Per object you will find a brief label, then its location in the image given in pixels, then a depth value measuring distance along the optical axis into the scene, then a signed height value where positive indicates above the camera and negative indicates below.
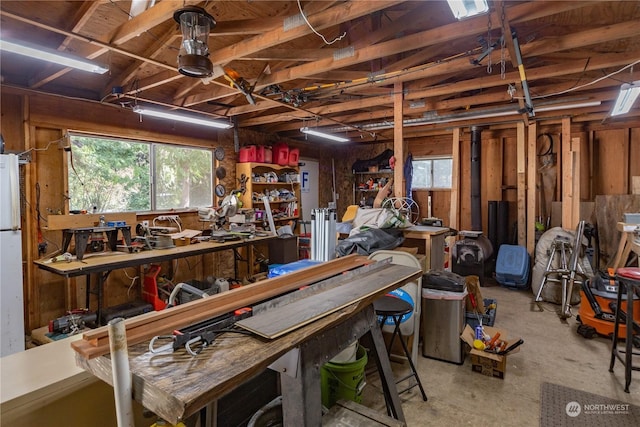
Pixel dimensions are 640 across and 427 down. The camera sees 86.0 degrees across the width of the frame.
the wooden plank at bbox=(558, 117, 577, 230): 5.24 +0.41
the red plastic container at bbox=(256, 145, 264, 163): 6.01 +0.91
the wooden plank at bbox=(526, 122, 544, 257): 5.55 +0.24
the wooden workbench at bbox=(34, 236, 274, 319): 3.08 -0.53
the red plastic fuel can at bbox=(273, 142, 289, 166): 6.37 +0.98
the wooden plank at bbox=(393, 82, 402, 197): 3.97 +0.77
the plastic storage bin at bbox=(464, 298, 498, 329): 3.33 -1.13
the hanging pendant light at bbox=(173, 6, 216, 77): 1.96 +0.99
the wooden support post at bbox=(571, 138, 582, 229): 5.27 +0.27
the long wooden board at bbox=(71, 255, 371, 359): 1.14 -0.43
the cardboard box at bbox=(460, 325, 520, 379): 2.75 -1.28
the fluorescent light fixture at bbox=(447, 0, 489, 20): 1.78 +1.05
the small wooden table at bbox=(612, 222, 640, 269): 4.33 -0.63
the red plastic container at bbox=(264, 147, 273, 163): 6.12 +0.92
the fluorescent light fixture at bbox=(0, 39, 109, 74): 2.37 +1.14
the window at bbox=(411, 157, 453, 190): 7.11 +0.67
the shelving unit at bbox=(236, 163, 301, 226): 5.84 +0.36
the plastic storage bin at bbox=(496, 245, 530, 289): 5.17 -0.97
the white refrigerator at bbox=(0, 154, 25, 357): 2.88 -0.47
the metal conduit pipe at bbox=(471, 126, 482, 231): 6.17 +0.50
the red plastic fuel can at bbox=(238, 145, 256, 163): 5.87 +0.90
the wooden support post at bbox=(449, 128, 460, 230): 6.20 +0.47
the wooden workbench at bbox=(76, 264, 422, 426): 0.89 -0.47
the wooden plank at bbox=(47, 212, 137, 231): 3.44 -0.13
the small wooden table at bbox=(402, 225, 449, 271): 3.48 -0.40
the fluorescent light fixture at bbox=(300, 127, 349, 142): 5.69 +1.25
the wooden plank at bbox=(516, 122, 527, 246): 5.65 +0.32
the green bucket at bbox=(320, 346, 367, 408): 2.12 -1.10
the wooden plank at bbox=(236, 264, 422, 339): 1.24 -0.43
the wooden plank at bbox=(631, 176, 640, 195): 5.25 +0.29
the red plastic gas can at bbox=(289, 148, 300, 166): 6.58 +0.95
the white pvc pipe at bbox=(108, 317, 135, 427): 0.88 -0.43
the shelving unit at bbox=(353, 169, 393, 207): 7.81 +0.49
